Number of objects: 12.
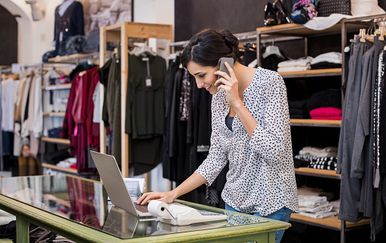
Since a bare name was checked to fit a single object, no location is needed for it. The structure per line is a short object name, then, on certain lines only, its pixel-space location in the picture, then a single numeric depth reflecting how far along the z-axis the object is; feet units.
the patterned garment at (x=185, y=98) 18.70
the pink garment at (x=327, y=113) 15.20
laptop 7.68
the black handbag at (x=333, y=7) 15.10
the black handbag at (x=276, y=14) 16.33
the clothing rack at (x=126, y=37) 20.52
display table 6.71
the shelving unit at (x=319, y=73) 14.66
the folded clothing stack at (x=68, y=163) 25.19
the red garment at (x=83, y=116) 23.48
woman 8.07
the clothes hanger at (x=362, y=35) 14.01
